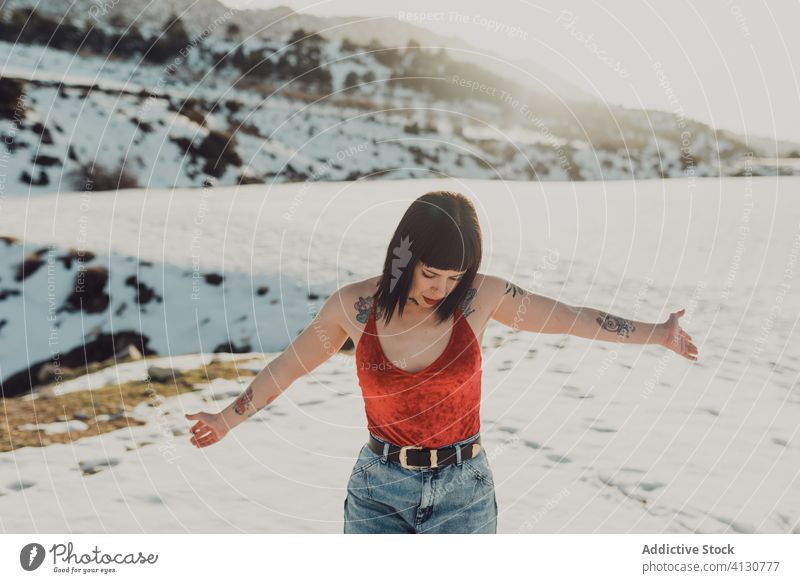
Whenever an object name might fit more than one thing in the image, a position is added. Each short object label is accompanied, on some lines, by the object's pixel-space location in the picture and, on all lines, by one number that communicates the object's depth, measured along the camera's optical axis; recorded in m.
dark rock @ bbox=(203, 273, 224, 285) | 7.43
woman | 1.94
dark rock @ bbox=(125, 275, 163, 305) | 6.70
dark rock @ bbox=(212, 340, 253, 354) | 6.57
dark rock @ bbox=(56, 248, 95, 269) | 6.50
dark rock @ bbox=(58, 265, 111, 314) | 6.31
